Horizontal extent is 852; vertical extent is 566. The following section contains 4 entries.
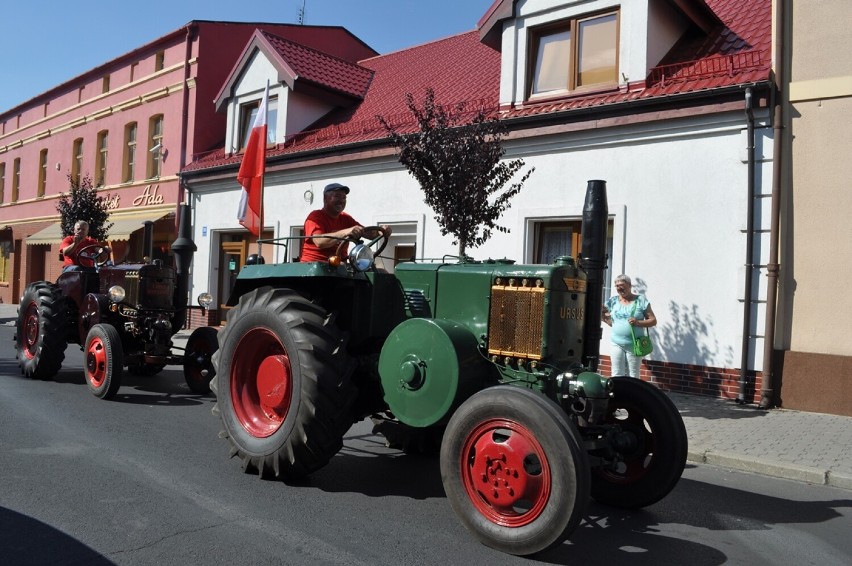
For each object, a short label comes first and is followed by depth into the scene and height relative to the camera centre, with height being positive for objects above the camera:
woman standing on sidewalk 7.32 -0.27
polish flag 12.20 +2.00
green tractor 3.29 -0.56
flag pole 11.89 +3.23
